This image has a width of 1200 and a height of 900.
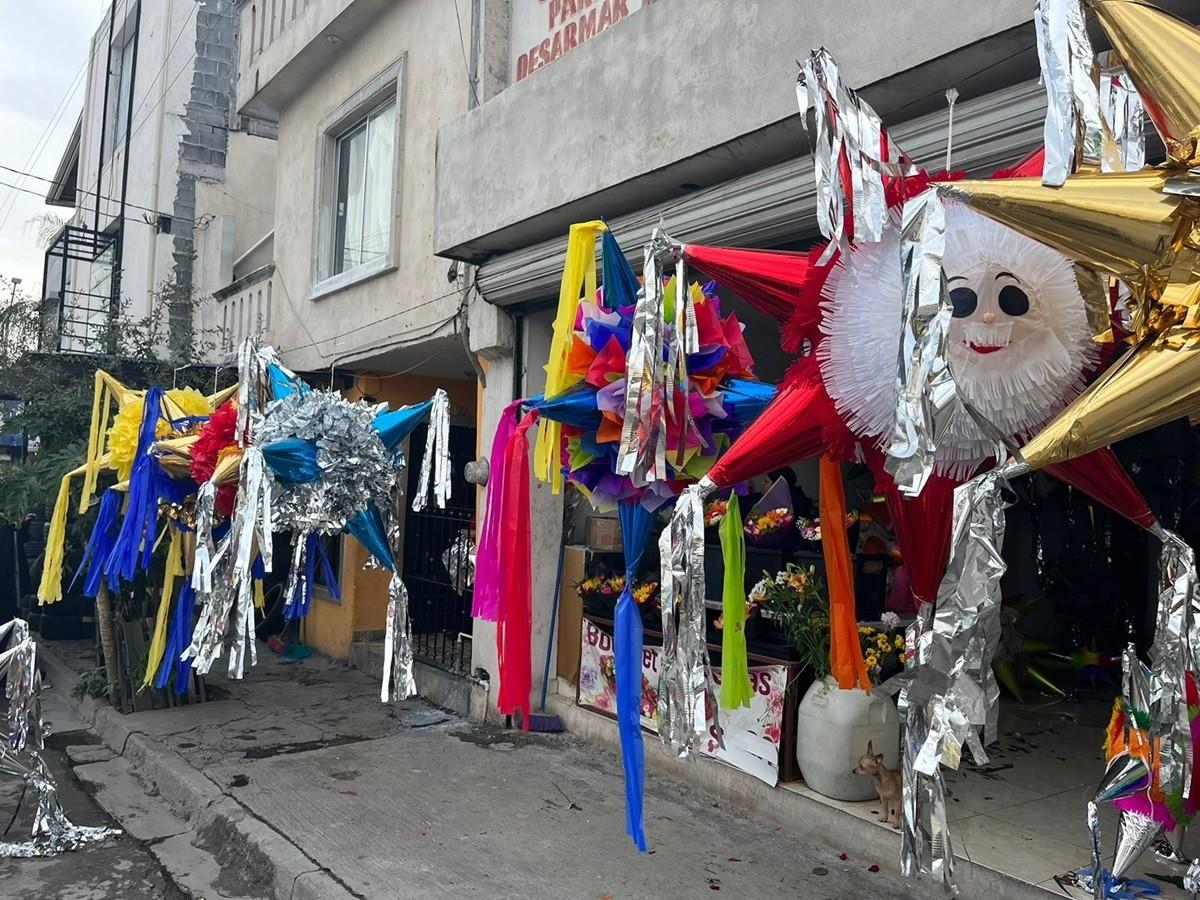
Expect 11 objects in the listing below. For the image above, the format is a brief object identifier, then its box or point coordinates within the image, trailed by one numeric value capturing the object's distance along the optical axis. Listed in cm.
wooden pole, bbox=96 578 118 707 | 648
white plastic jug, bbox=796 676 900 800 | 421
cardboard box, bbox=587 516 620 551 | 595
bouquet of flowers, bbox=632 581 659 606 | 512
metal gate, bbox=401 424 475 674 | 759
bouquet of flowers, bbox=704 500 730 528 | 455
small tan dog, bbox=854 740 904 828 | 391
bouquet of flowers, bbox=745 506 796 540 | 479
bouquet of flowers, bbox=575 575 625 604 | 554
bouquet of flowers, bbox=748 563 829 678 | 438
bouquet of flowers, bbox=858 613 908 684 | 424
